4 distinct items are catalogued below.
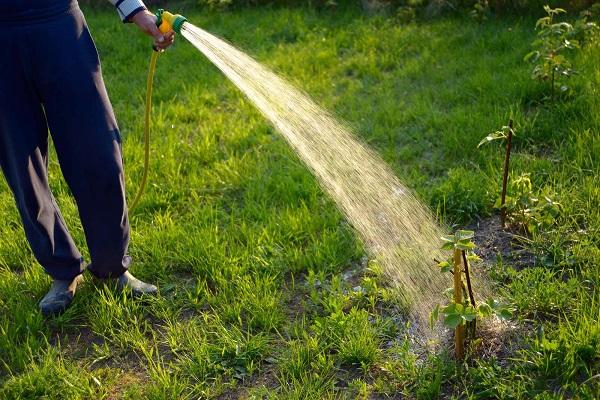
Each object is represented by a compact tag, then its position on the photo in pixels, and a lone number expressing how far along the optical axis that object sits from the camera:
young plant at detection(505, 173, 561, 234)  3.27
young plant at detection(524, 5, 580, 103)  4.19
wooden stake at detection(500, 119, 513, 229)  3.26
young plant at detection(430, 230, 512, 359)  2.51
